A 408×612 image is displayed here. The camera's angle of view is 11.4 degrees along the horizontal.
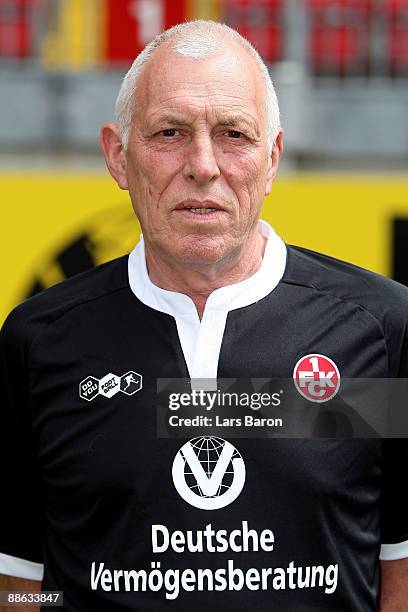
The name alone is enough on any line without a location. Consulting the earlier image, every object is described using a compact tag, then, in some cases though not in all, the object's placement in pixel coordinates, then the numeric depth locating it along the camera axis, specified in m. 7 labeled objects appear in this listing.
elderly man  3.82
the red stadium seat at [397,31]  15.67
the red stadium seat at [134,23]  15.19
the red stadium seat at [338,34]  15.47
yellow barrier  10.19
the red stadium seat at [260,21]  15.33
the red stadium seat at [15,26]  15.47
